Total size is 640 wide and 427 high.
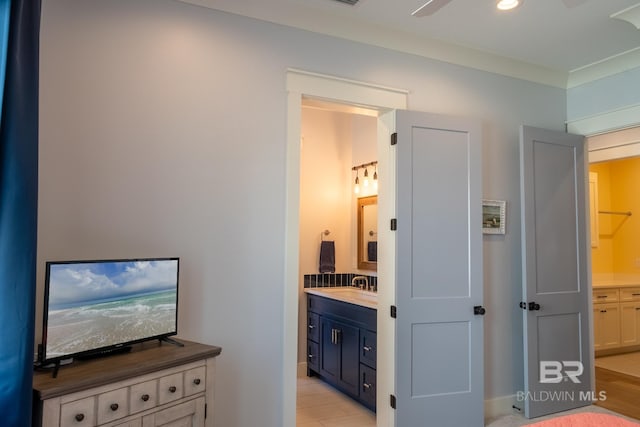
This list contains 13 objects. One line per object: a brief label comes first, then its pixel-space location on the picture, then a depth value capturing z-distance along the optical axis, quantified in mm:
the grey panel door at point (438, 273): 2984
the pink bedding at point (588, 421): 1779
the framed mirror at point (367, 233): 4426
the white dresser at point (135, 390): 1595
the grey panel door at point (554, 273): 3428
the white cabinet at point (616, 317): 5320
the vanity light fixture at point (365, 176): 4430
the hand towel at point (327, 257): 4602
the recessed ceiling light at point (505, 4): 2592
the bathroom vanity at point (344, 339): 3432
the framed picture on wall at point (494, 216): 3439
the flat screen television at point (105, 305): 1754
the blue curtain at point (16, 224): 1474
